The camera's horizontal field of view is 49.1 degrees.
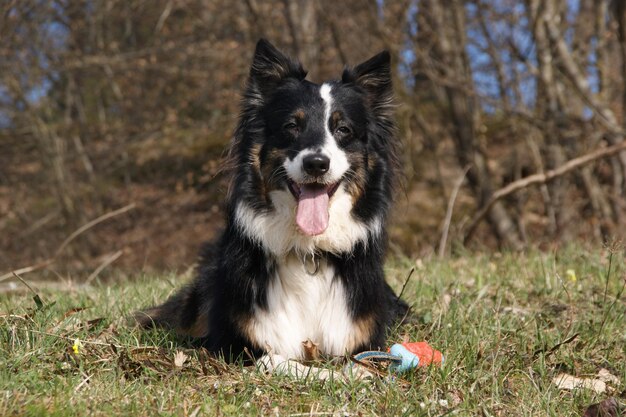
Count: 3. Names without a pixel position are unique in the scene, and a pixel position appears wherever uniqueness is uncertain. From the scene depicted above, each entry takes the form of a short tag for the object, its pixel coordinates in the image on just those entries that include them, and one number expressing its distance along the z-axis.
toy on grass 3.50
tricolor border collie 3.66
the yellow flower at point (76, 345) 3.46
